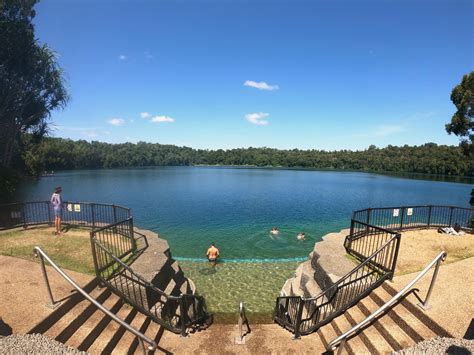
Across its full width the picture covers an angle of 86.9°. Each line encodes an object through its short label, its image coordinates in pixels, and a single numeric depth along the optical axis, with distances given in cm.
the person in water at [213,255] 1473
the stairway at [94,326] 550
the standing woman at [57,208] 1139
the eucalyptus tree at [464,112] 2458
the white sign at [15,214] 1191
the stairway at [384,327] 559
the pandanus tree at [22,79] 2459
